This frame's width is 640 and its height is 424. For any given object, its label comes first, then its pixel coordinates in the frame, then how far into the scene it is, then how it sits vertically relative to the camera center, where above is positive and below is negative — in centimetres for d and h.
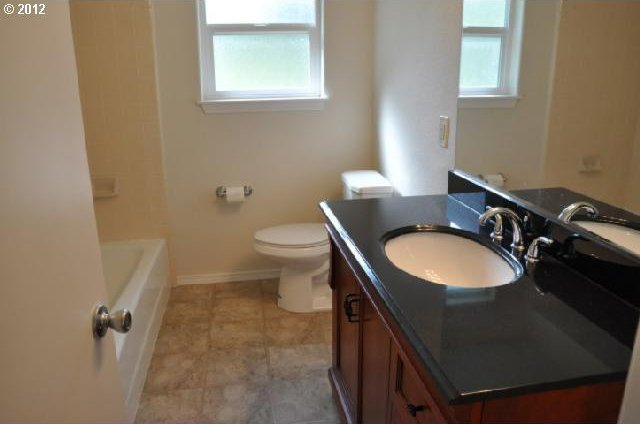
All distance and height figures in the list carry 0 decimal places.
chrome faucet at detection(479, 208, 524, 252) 145 -37
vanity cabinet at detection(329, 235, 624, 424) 88 -63
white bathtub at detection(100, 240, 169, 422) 209 -99
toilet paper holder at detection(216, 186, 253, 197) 321 -60
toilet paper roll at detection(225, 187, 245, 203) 316 -61
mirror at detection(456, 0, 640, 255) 123 -6
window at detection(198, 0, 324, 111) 305 +25
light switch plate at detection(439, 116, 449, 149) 213 -17
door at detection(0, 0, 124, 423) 73 -23
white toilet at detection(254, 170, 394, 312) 280 -85
